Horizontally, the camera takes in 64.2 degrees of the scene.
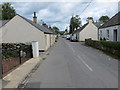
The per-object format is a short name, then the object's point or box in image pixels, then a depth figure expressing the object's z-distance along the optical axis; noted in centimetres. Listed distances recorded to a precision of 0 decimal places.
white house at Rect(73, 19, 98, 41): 2915
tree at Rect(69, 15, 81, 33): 6127
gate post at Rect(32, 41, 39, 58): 971
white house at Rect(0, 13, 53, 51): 1382
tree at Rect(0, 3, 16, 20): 4698
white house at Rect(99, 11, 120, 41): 1343
